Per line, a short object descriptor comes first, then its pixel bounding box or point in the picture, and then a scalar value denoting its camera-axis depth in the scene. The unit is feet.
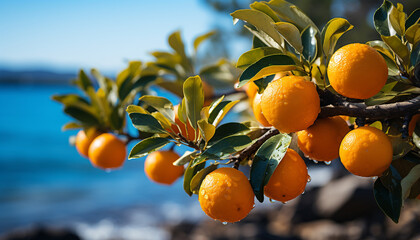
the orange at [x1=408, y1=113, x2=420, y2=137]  2.20
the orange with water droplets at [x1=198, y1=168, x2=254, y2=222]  1.88
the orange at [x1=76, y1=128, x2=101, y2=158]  3.46
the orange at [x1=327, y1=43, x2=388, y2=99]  1.80
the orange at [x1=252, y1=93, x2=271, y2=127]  2.23
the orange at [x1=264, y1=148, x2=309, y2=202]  1.91
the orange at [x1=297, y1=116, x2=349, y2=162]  2.03
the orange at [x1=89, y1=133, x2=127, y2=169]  3.13
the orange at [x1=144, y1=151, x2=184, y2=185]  2.93
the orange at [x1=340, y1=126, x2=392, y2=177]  1.82
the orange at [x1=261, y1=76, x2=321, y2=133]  1.80
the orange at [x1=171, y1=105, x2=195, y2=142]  2.45
